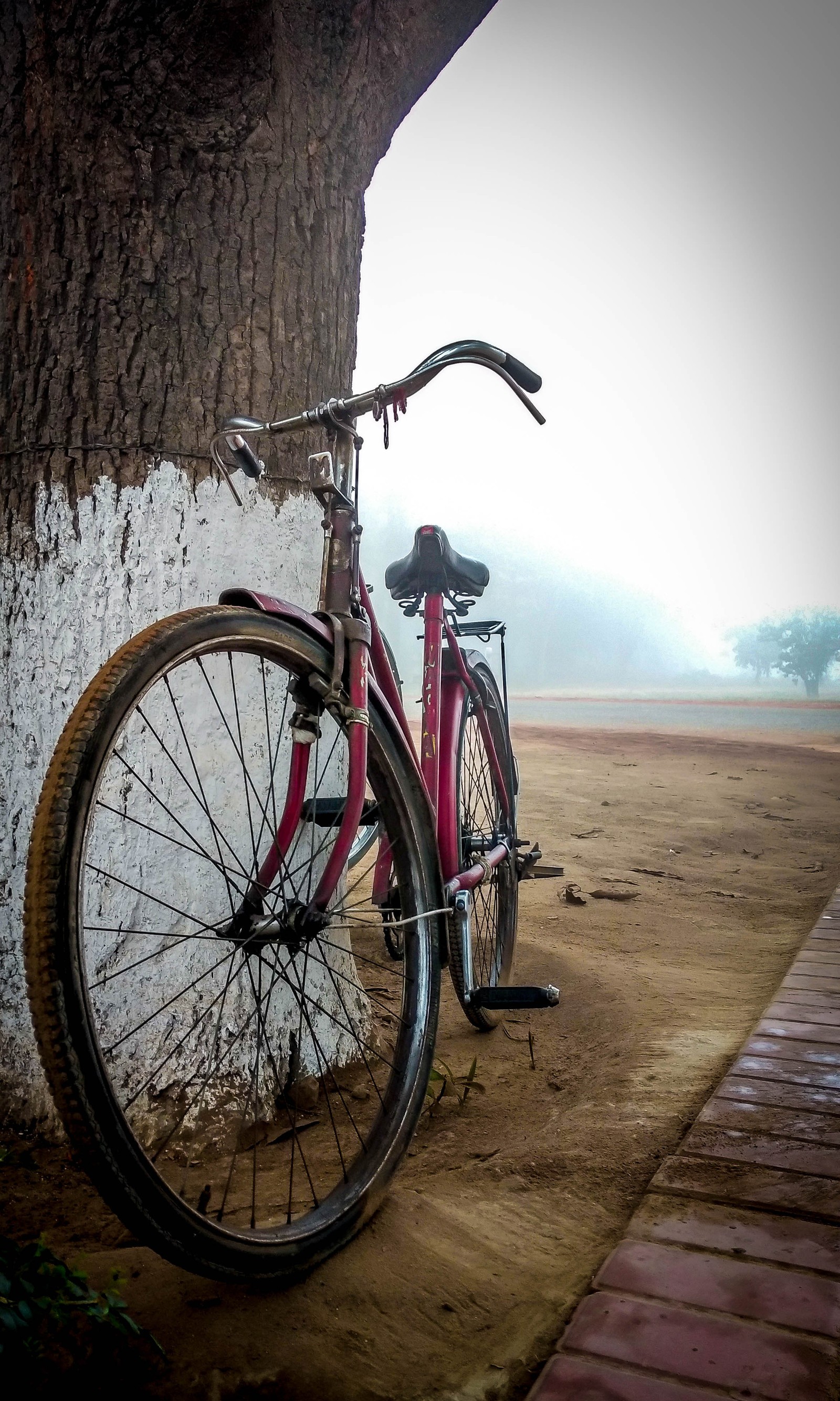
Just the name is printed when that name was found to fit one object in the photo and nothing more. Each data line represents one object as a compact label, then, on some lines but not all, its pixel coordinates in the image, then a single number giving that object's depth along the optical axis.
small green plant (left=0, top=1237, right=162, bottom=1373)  1.01
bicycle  1.09
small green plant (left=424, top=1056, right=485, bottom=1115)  2.06
